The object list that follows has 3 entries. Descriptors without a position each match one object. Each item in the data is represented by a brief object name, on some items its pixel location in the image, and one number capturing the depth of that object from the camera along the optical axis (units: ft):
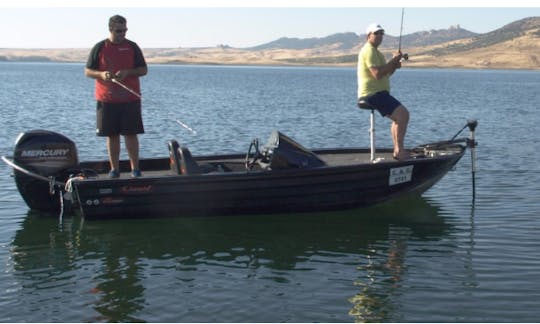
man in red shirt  32.17
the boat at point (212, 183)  33.17
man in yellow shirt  34.37
